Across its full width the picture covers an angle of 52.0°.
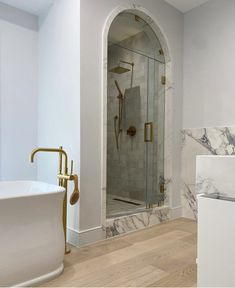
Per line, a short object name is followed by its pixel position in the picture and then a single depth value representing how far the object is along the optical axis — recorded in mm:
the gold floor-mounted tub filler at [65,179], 1902
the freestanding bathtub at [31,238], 1346
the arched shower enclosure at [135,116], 2895
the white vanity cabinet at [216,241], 1205
